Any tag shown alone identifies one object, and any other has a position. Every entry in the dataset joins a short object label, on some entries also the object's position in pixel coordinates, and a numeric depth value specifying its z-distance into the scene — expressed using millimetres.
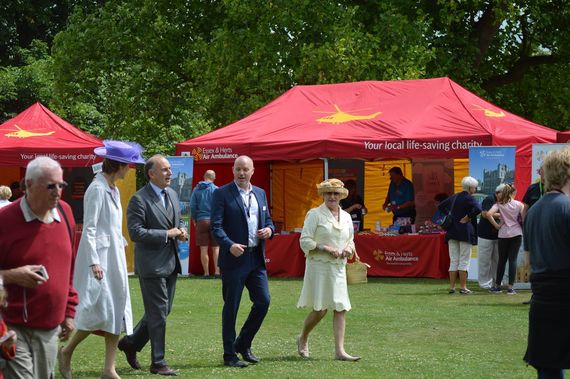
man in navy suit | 9742
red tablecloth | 19266
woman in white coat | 8484
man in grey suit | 9164
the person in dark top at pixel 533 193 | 14922
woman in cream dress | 10031
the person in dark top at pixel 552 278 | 6465
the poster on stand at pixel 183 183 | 20562
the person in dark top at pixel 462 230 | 16516
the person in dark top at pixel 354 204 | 21359
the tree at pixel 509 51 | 30047
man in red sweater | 5656
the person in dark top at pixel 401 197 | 20594
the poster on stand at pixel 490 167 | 17859
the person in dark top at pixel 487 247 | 17188
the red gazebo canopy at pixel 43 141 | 21781
